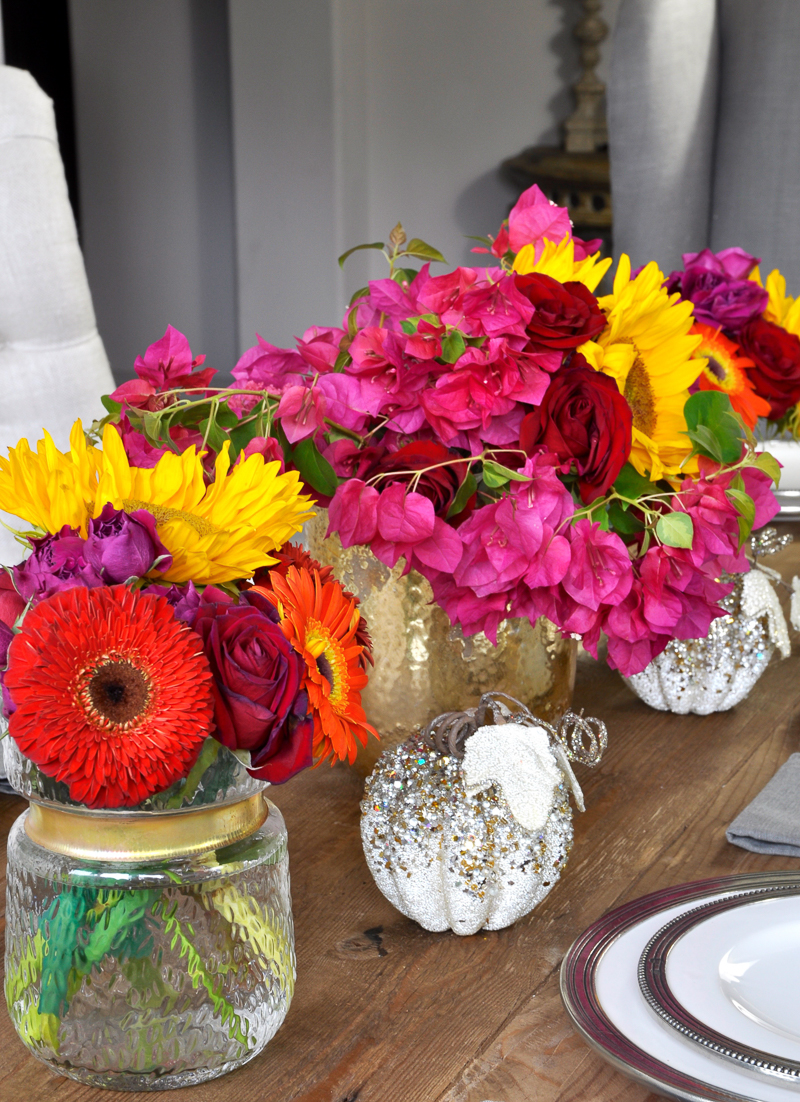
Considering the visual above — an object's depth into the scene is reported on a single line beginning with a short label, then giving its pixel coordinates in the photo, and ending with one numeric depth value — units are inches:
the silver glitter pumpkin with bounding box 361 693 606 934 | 47.8
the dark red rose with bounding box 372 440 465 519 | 49.9
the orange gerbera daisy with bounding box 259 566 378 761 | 42.6
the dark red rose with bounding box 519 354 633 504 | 49.1
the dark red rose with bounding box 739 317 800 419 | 65.0
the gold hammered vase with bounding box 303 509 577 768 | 54.1
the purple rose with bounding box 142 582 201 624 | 41.8
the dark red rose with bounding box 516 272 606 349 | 49.1
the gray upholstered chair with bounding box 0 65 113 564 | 101.6
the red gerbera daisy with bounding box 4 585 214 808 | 40.5
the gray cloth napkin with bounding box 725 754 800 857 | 52.7
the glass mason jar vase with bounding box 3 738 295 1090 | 42.5
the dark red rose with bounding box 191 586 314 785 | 41.3
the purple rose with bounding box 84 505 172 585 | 41.7
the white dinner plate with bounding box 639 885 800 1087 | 43.5
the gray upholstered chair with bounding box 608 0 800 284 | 159.3
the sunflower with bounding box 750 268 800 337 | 67.4
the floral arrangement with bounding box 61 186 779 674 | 49.2
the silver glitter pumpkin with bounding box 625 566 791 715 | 61.5
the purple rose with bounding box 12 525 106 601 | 41.7
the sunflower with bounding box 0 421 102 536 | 43.2
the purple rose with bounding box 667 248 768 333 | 65.2
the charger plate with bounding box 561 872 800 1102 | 42.4
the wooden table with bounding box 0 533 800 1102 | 44.0
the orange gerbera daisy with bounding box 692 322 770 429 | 61.0
